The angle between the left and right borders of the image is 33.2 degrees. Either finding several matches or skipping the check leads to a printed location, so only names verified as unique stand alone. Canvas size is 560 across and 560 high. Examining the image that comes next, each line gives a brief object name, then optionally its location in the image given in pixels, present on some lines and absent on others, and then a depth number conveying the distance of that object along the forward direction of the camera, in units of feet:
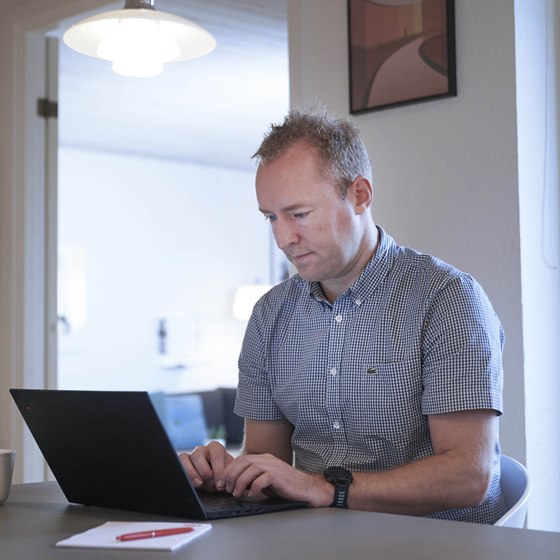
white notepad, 3.93
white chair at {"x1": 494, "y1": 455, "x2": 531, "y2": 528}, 5.21
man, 5.38
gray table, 3.69
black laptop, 4.47
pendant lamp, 6.91
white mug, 5.09
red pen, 4.06
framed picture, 7.55
